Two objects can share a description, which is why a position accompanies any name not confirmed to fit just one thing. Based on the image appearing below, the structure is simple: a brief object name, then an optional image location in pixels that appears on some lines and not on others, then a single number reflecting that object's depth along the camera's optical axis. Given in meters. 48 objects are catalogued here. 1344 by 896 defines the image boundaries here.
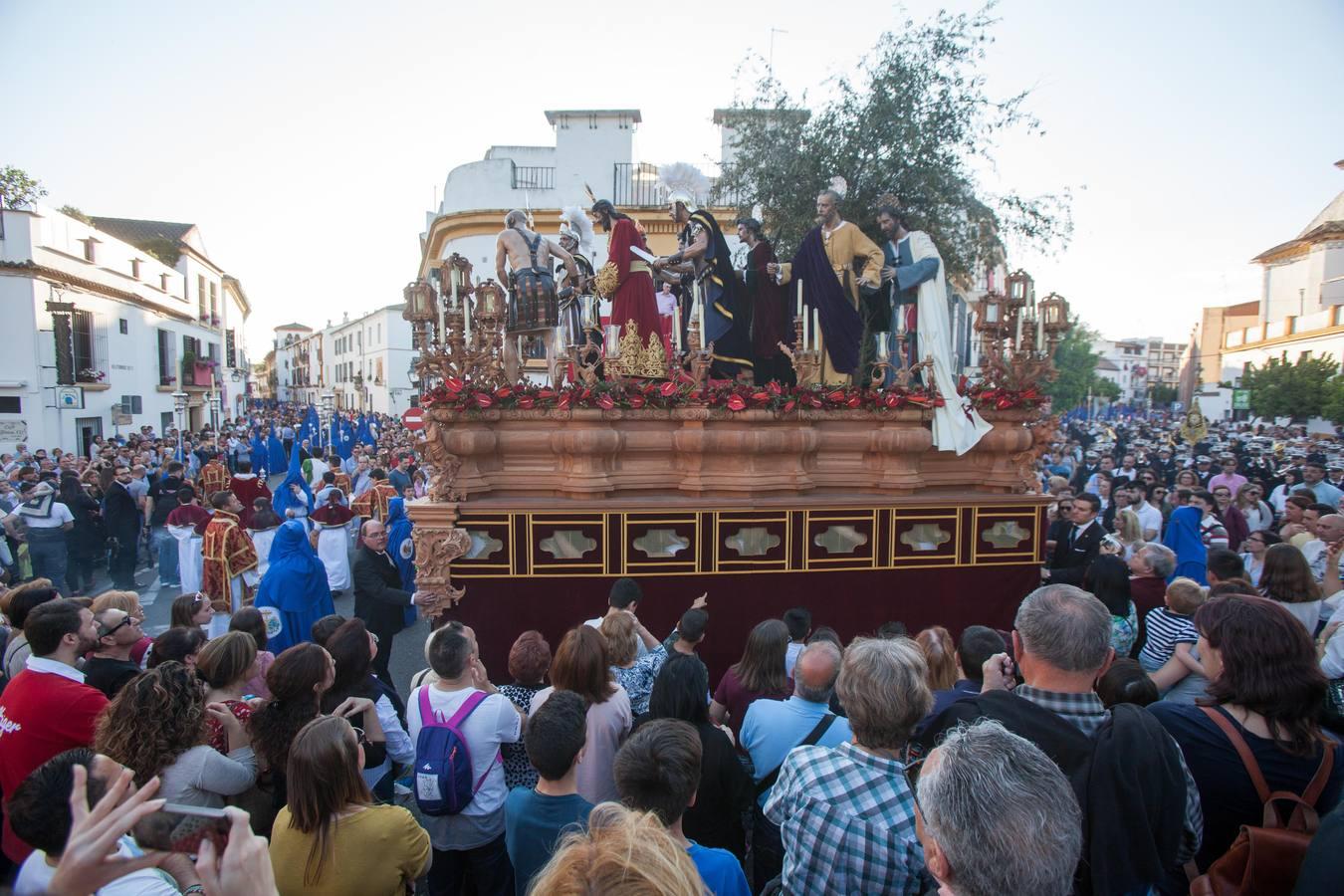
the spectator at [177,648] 4.30
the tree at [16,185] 27.70
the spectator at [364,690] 3.85
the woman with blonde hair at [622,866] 1.59
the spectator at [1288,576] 4.84
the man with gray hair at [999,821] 1.77
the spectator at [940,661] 4.16
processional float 7.16
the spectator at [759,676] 4.14
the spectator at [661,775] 2.55
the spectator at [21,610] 4.37
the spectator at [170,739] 2.99
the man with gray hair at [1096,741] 2.36
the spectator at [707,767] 3.29
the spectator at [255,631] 4.62
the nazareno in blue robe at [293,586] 7.06
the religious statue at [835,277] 8.99
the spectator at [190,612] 5.28
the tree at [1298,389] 30.44
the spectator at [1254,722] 2.54
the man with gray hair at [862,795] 2.45
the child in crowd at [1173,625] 4.47
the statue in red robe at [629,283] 9.02
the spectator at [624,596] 5.54
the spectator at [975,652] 3.55
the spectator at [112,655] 4.13
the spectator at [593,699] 3.68
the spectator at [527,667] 4.06
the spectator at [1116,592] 5.07
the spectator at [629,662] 4.44
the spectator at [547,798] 2.89
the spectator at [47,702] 3.46
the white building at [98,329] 21.61
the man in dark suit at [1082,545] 7.61
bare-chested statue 9.76
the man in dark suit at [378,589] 6.76
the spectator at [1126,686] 3.40
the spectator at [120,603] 4.53
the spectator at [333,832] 2.57
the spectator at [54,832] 2.12
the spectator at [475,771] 3.53
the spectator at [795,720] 3.38
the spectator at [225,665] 3.72
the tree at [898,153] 14.56
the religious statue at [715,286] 9.20
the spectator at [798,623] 5.23
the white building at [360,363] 46.09
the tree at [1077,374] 55.75
